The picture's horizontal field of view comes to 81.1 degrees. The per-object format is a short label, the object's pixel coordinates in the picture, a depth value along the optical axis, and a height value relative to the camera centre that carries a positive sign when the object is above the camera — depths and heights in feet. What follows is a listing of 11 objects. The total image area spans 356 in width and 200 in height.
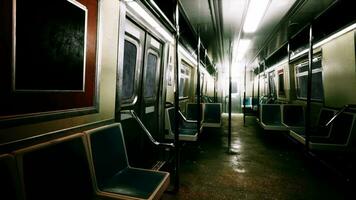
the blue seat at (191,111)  19.51 -1.06
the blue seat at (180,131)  13.30 -2.18
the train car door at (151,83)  11.36 +0.95
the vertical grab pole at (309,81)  11.80 +1.20
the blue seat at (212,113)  19.75 -1.26
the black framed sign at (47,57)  3.94 +0.94
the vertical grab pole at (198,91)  13.25 +0.54
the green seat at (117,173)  5.41 -2.31
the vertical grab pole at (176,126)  8.63 -1.15
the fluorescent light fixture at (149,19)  9.08 +4.18
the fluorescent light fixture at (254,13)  11.85 +5.65
